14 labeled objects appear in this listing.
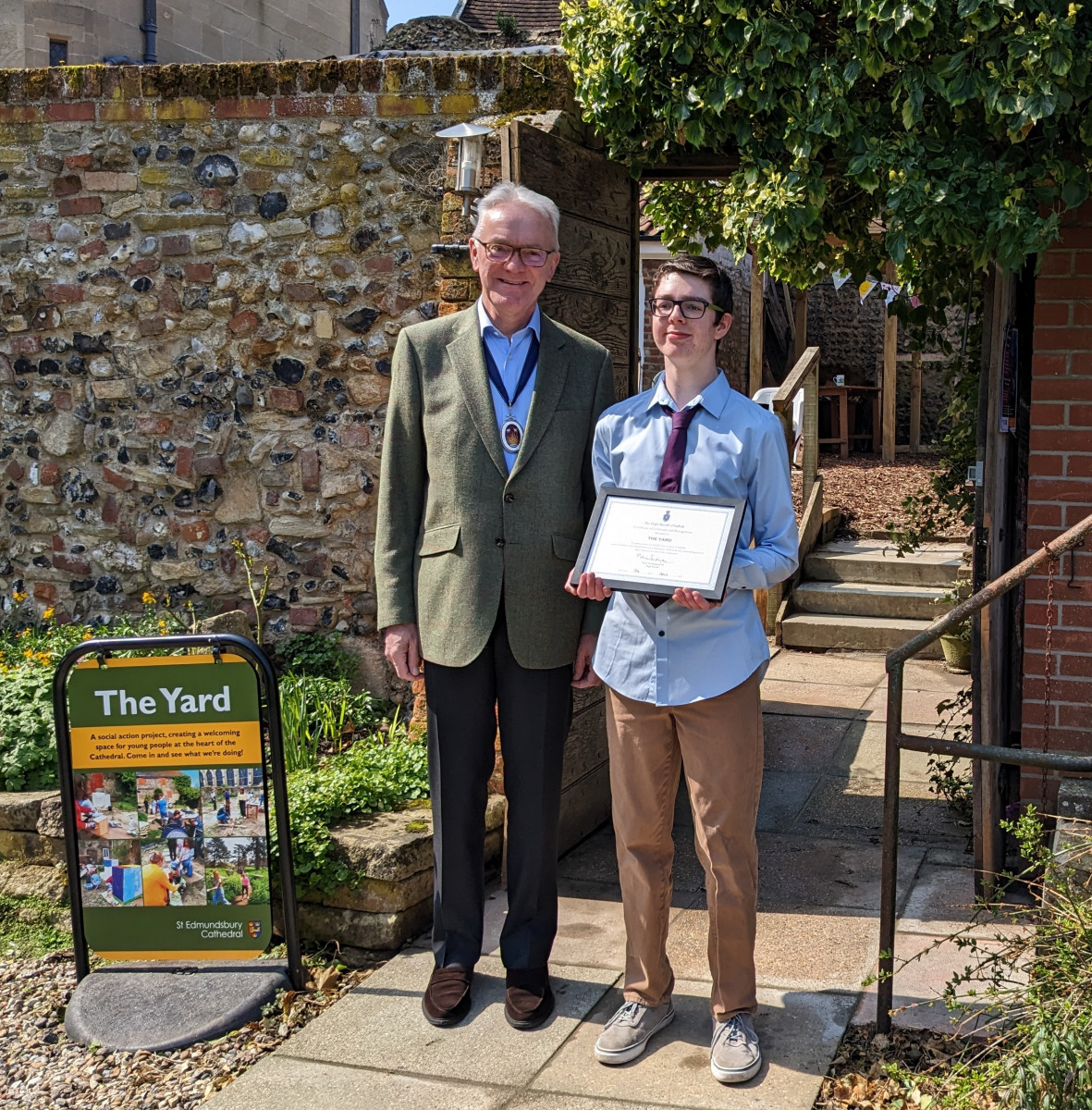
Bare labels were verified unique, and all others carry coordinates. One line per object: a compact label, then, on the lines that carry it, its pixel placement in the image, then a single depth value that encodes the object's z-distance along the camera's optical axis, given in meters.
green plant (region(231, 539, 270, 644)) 6.52
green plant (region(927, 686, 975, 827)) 5.21
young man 3.13
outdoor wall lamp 4.64
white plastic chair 10.38
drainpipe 16.12
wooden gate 4.34
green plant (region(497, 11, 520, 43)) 22.19
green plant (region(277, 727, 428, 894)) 4.01
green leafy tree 3.44
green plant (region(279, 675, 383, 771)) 5.21
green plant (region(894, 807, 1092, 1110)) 2.54
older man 3.46
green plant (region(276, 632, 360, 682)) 6.40
